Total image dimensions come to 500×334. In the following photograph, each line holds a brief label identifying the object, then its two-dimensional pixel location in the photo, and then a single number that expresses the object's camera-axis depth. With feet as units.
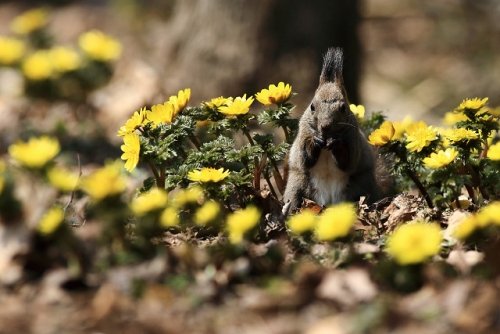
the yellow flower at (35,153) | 22.48
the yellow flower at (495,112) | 30.61
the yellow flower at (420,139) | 28.78
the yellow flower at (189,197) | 25.59
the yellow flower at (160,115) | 29.45
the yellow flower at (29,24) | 59.16
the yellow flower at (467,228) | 23.21
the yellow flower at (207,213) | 24.39
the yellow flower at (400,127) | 29.78
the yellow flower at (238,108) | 29.37
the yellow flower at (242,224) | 23.39
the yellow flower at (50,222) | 22.03
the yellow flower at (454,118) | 30.52
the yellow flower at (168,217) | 24.06
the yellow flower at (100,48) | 51.49
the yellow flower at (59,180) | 22.47
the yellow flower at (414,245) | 21.17
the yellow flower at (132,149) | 28.32
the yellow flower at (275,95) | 29.99
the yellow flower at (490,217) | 22.98
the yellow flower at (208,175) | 26.78
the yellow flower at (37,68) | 50.03
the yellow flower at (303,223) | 24.32
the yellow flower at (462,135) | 28.55
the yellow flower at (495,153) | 27.50
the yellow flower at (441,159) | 27.14
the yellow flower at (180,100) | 30.37
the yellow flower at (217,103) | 30.17
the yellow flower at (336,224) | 22.77
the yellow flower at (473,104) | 29.86
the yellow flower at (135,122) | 28.96
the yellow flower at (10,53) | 53.67
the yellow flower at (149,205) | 23.34
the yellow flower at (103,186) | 22.17
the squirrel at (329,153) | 33.01
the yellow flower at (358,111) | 35.35
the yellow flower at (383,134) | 29.14
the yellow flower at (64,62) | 51.62
